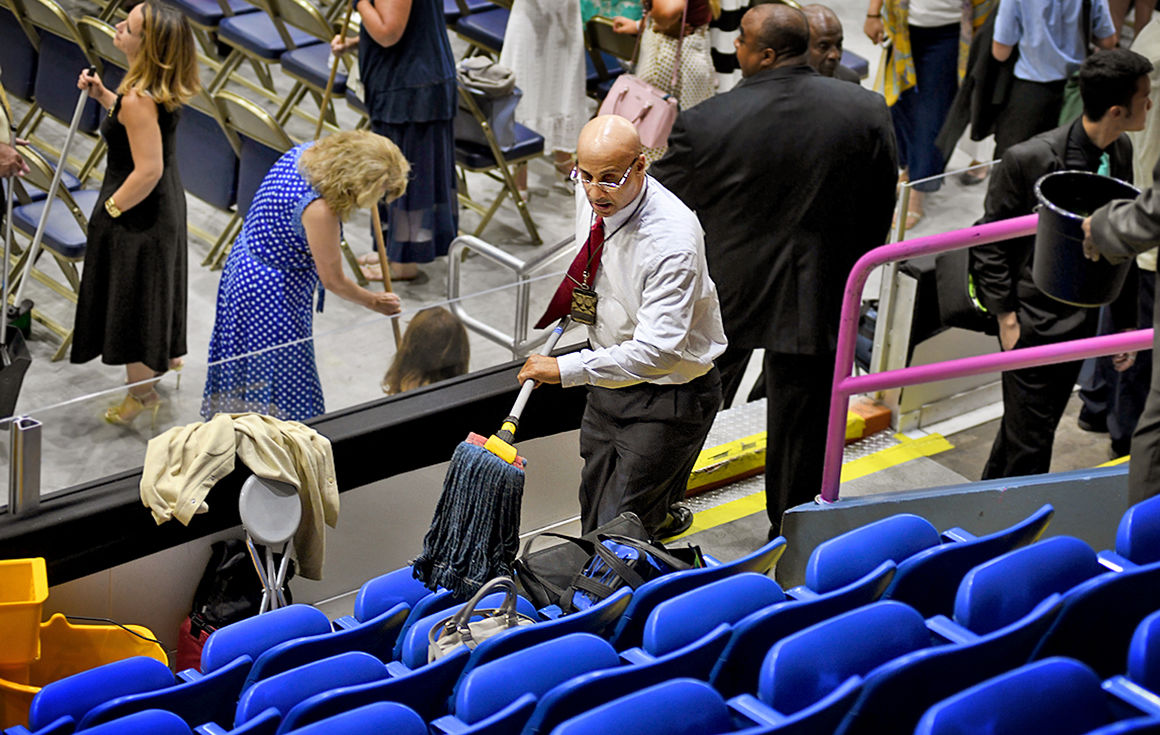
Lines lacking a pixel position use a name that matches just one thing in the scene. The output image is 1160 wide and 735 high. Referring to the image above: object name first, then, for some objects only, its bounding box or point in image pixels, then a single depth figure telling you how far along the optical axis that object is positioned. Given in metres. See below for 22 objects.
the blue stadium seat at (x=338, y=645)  6.62
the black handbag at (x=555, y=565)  7.55
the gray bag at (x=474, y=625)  6.66
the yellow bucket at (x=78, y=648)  7.66
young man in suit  8.87
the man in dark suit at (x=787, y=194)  8.77
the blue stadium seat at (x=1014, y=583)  6.27
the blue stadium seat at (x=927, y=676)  5.31
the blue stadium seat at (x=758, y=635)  6.15
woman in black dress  10.28
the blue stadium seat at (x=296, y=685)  6.14
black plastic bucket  7.32
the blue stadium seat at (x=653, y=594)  6.85
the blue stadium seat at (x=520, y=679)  5.74
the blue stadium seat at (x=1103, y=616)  5.86
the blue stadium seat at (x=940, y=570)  6.79
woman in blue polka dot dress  8.73
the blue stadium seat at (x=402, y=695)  5.66
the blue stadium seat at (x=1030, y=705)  4.88
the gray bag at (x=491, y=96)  13.55
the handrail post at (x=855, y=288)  8.07
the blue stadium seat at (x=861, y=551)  7.03
